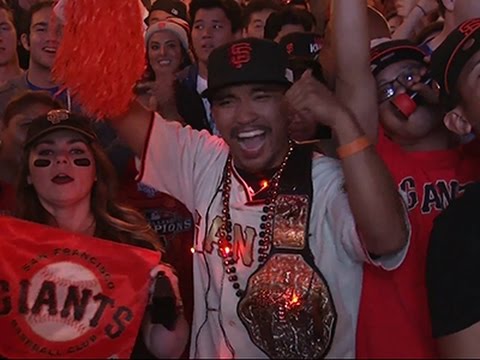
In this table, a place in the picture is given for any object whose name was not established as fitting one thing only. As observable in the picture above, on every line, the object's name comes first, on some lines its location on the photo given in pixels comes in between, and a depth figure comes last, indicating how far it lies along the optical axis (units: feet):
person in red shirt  7.09
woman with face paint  7.81
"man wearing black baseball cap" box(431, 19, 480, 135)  7.00
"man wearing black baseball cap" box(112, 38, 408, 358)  6.21
